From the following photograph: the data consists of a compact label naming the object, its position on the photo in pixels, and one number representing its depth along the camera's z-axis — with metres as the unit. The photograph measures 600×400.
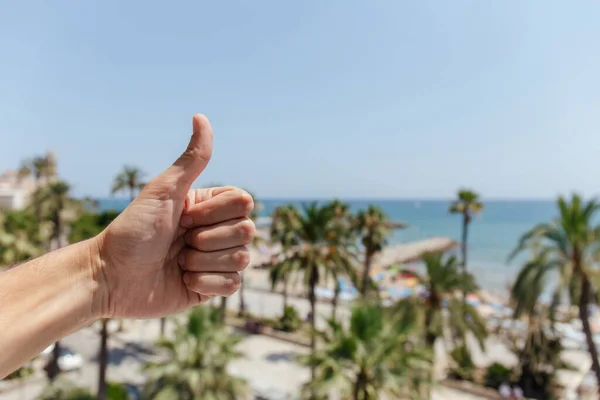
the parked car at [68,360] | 18.83
